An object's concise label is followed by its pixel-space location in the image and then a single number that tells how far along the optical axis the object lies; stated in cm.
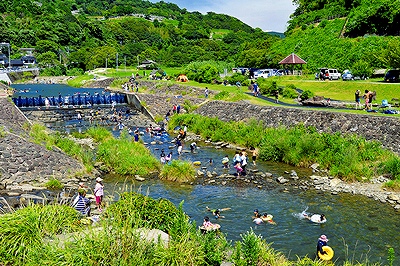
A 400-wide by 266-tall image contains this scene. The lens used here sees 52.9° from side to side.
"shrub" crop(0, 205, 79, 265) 1042
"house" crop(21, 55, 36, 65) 13488
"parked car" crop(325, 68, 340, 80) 5338
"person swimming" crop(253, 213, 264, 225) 1867
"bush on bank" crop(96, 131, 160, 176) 2614
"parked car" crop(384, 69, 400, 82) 4342
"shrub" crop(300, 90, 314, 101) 4144
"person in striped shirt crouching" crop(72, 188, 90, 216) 1677
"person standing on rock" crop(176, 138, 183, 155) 3211
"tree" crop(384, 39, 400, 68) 4332
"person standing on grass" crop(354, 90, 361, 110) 3464
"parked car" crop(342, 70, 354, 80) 5097
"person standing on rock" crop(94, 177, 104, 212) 1833
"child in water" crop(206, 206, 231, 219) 1956
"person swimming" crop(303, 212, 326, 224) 1891
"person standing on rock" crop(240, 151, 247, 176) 2658
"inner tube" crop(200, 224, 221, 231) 1670
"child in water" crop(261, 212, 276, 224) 1895
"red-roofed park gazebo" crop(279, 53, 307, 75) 5775
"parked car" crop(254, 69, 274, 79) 6479
